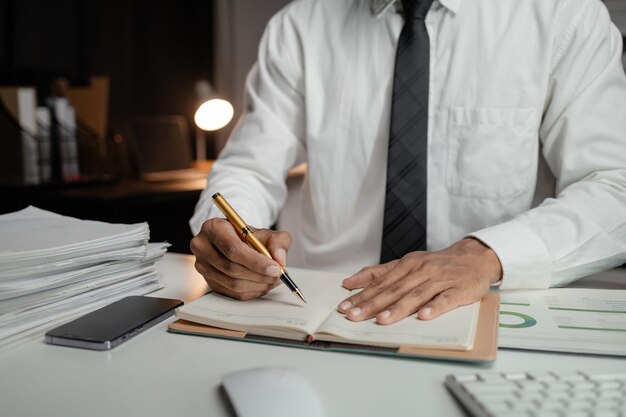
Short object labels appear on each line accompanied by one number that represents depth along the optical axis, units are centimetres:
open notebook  61
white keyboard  46
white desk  52
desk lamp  262
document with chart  64
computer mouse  47
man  96
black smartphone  66
